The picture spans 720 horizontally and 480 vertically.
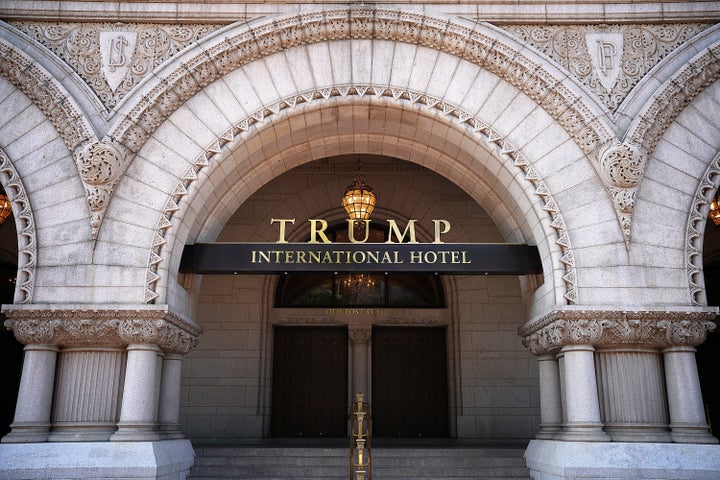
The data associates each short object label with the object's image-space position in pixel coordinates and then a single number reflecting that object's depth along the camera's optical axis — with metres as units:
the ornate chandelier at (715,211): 11.41
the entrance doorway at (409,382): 14.29
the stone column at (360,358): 14.09
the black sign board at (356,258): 10.01
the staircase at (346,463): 10.34
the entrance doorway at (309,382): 14.24
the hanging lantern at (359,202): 11.49
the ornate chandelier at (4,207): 11.54
